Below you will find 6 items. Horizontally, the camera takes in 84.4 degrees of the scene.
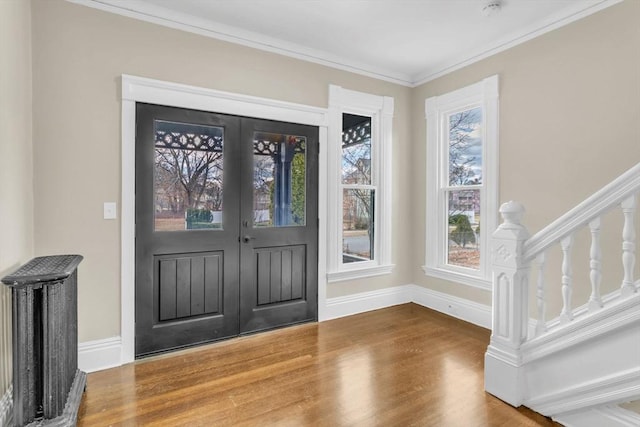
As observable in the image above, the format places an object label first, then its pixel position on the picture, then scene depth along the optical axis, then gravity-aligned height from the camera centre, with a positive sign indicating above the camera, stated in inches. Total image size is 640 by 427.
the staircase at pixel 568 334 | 70.2 -27.6
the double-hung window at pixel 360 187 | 150.1 +9.9
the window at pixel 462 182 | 137.9 +11.7
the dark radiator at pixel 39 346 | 69.6 -28.0
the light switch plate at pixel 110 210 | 107.1 -0.6
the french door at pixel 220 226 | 114.0 -6.3
